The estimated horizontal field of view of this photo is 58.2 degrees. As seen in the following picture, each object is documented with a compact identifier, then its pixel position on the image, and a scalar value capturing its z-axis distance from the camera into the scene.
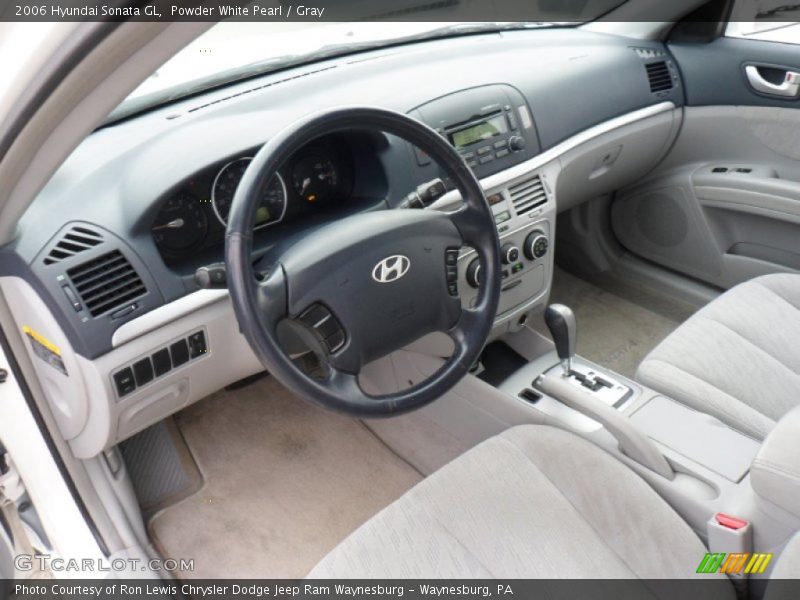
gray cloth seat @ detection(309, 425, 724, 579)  1.16
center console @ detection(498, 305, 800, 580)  1.11
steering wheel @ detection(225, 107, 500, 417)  1.10
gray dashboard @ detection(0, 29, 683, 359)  1.27
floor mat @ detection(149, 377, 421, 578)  1.84
